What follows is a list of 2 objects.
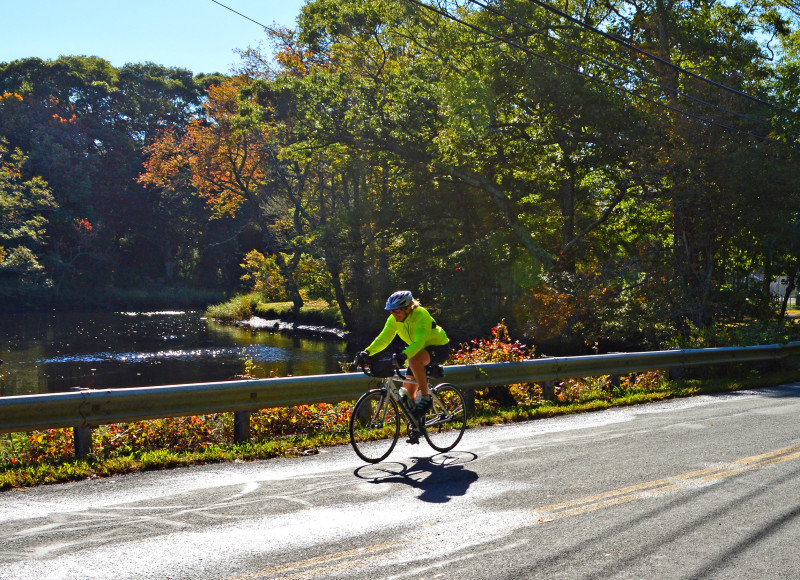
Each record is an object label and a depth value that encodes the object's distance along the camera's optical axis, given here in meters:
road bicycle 8.06
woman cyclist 8.09
